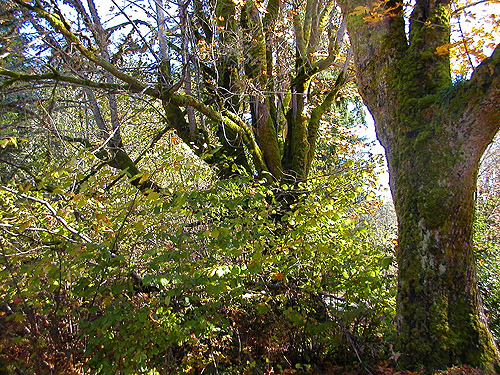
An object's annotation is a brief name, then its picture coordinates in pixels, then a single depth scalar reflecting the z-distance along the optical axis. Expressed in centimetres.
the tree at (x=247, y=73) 546
